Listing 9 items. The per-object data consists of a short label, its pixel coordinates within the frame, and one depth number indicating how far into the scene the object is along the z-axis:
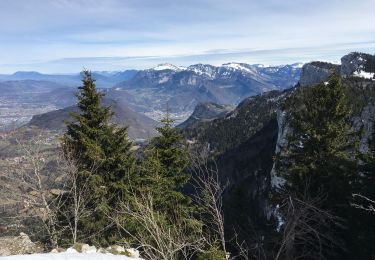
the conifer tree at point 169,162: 26.96
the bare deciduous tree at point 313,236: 16.03
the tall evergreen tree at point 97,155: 26.17
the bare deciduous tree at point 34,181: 21.88
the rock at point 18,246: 21.37
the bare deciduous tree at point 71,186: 23.11
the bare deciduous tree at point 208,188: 14.61
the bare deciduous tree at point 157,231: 14.89
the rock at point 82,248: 14.64
